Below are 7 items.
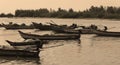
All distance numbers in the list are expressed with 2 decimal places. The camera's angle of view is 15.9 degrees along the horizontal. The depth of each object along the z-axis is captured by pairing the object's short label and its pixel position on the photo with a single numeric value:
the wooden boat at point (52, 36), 58.52
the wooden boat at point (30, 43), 43.90
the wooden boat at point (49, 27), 75.34
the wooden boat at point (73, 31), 69.26
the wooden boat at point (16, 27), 91.04
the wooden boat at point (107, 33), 67.06
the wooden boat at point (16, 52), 40.97
